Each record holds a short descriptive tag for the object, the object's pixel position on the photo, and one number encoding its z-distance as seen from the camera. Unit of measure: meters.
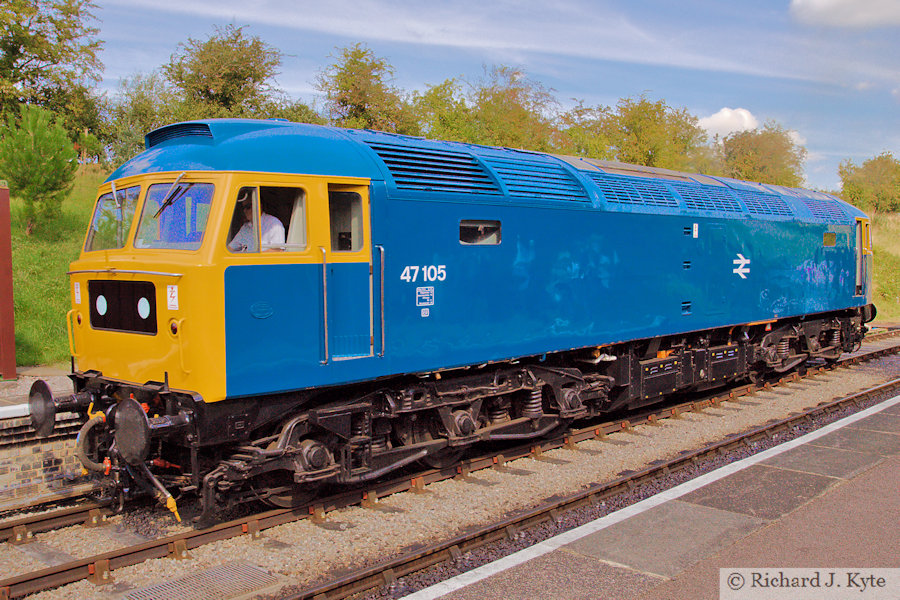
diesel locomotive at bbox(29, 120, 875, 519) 5.62
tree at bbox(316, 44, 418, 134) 21.31
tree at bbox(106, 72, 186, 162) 21.72
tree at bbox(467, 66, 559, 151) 26.39
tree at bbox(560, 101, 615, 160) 26.33
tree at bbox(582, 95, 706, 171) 27.25
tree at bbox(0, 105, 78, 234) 18.31
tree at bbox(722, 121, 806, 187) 44.44
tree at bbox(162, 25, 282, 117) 20.94
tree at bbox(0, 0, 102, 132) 25.00
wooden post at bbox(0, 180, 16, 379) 10.98
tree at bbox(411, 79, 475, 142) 25.36
